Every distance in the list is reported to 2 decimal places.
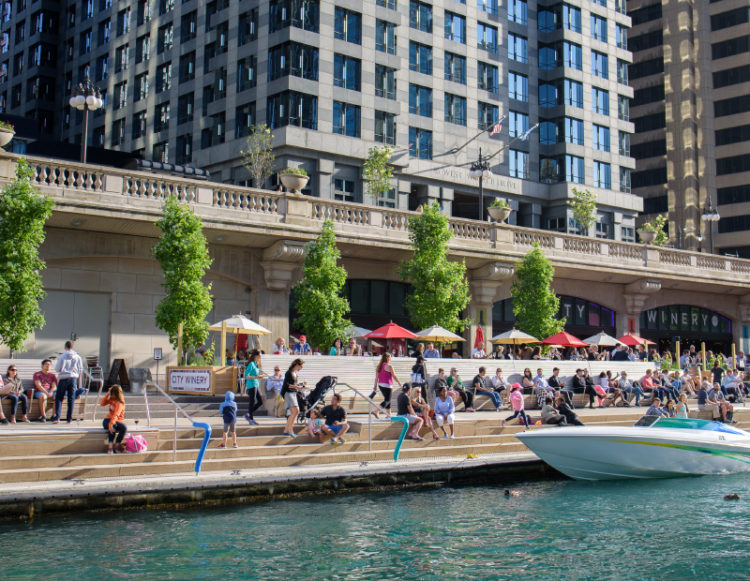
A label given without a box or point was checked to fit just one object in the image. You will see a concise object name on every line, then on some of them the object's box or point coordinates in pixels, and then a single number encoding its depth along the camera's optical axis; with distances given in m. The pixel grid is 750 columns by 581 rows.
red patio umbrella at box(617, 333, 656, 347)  36.35
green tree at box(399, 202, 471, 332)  32.19
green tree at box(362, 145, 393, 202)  45.75
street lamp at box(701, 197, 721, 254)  77.00
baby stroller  20.06
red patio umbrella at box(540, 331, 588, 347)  32.59
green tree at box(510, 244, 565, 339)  35.75
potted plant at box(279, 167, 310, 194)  30.58
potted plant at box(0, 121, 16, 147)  25.47
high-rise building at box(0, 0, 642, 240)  47.62
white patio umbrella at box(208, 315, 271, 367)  25.97
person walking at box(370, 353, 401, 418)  22.59
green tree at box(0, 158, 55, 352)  22.59
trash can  23.33
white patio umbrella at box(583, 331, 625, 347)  35.22
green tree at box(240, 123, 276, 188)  44.34
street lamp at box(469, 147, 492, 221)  38.78
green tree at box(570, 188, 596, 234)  56.00
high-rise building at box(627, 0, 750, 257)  78.06
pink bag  16.81
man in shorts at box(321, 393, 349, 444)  19.31
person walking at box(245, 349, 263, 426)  20.05
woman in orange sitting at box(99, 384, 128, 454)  16.78
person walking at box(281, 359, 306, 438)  19.17
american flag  48.76
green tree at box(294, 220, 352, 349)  28.78
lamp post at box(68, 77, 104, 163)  26.58
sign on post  23.20
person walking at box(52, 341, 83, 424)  18.94
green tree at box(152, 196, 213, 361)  25.89
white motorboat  20.31
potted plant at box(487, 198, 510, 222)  36.28
